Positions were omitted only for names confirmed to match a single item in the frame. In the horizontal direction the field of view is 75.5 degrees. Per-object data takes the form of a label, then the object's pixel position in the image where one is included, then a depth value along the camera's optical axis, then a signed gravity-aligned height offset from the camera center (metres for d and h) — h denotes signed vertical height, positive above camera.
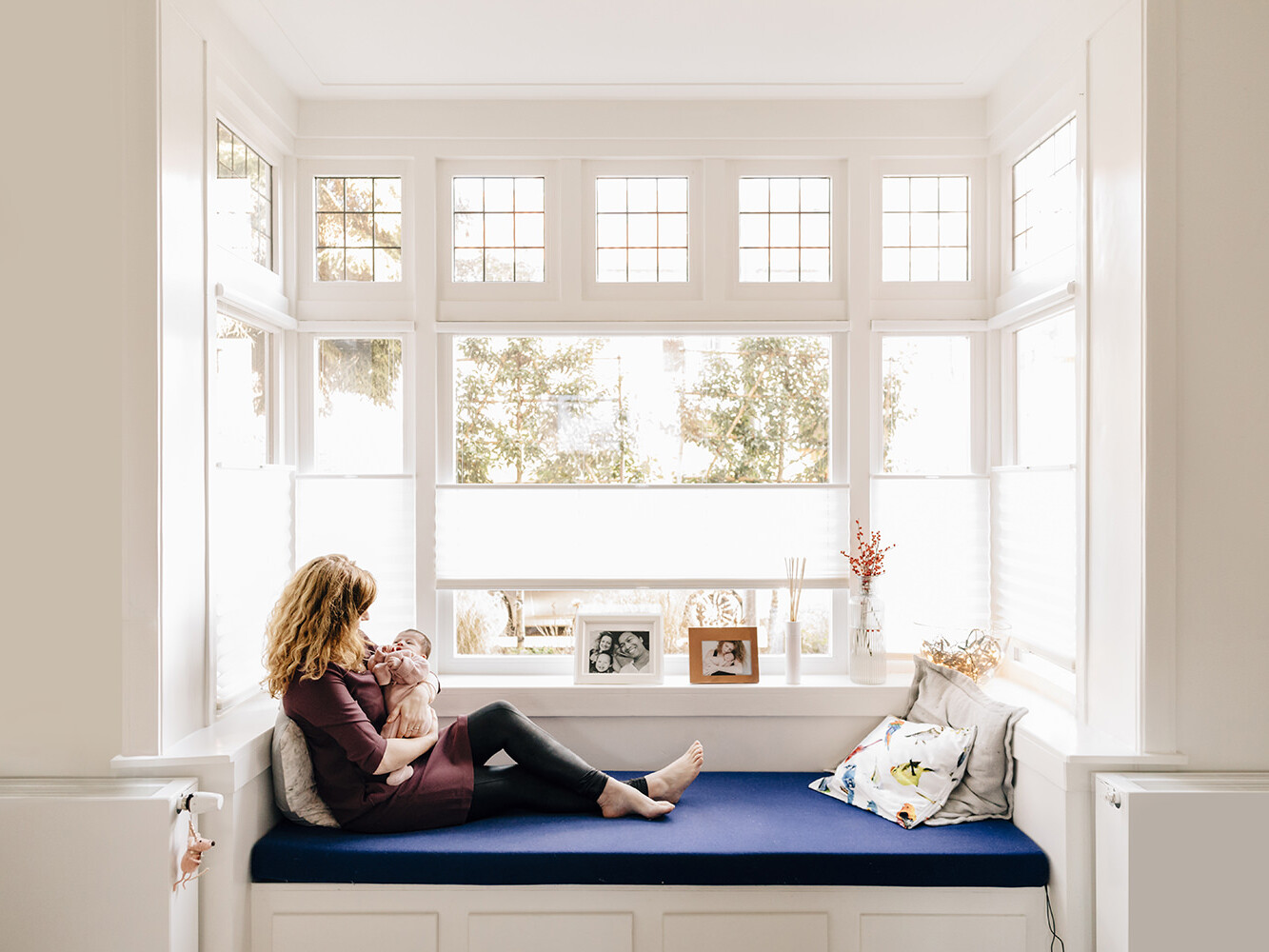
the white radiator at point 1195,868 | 1.88 -0.90
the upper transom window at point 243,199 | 2.55 +0.91
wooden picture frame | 2.89 -0.64
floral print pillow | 2.39 -0.89
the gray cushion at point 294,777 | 2.26 -0.84
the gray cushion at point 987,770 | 2.39 -0.86
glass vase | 2.85 -0.57
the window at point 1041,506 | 2.51 -0.10
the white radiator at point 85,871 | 1.91 -0.93
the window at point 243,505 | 2.41 -0.09
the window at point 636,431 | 3.07 +0.17
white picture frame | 2.89 -0.61
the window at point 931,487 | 3.01 -0.04
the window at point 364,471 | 3.00 +0.01
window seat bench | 2.17 -1.12
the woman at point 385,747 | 2.25 -0.80
